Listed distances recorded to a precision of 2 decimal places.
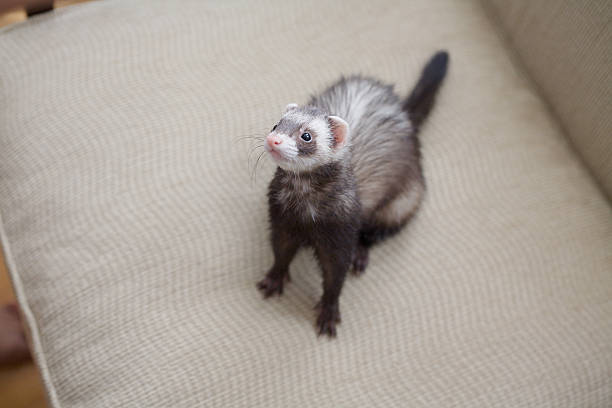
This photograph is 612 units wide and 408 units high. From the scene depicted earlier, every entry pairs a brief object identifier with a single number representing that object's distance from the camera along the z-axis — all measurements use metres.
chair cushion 0.71
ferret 0.65
